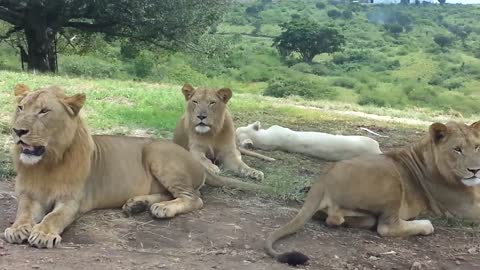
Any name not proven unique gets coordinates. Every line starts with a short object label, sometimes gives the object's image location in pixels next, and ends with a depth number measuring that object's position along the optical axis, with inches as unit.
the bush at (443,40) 2006.2
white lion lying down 275.3
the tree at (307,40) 1614.2
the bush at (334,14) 2482.8
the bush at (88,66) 805.9
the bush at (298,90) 800.0
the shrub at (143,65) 958.5
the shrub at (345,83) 1256.8
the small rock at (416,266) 161.3
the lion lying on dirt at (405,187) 179.8
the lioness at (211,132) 239.8
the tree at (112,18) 676.1
